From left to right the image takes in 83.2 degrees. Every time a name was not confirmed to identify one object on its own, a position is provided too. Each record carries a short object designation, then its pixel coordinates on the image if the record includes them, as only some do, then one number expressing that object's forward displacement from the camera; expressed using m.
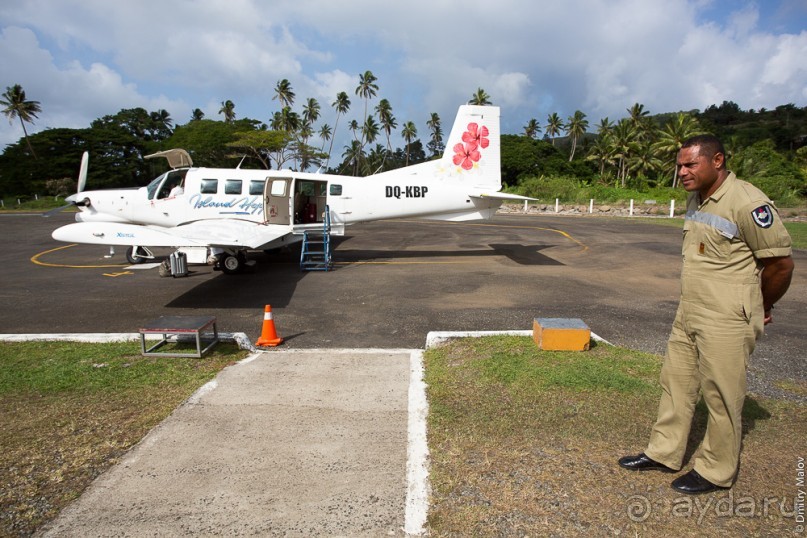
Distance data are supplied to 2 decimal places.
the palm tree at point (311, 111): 87.69
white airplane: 13.71
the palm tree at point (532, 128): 109.44
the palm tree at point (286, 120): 74.19
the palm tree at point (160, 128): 79.81
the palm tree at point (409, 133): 99.19
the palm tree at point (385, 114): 92.31
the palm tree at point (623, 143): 59.00
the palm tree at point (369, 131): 90.56
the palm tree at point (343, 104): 86.50
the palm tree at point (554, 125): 100.31
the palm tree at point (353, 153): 95.31
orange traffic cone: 6.95
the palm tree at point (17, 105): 64.75
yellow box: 6.07
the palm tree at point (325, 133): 104.19
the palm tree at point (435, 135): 109.44
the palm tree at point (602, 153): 63.19
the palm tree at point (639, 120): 63.66
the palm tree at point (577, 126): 85.50
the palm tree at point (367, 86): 88.06
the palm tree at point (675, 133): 52.38
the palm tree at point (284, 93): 83.00
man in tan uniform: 3.06
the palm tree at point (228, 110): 83.62
